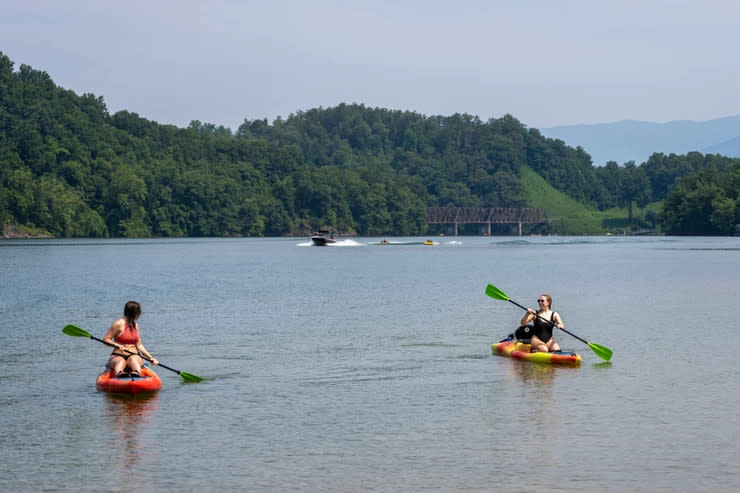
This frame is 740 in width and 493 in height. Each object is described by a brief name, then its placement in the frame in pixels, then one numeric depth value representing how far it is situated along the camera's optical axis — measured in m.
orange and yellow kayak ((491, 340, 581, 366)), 32.72
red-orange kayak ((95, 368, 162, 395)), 26.80
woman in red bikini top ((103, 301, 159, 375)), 26.56
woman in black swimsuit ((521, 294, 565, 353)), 32.62
